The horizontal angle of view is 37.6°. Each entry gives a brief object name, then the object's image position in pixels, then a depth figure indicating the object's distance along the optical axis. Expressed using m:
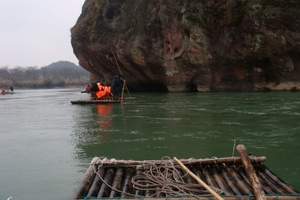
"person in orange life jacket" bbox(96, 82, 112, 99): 34.84
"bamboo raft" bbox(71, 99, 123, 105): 32.94
